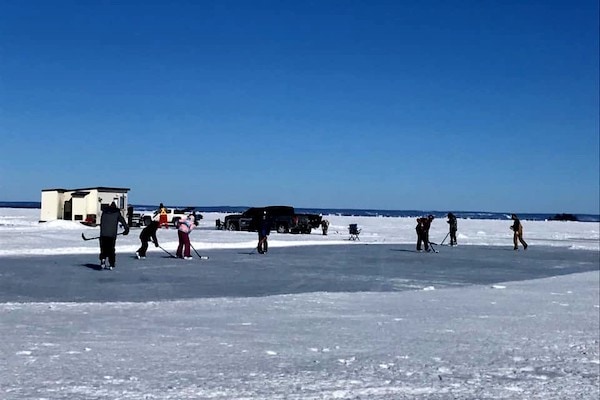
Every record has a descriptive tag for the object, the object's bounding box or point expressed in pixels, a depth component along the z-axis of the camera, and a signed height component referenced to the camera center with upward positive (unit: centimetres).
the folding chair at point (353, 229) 3541 -35
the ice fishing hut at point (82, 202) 4394 +148
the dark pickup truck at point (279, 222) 4391 +8
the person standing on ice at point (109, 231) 1614 -18
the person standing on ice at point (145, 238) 2042 -45
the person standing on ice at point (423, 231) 2756 -34
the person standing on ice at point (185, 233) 2069 -30
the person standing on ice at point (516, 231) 3008 -39
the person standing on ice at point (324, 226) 4271 -20
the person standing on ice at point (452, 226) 3193 -17
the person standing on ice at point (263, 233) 2412 -36
